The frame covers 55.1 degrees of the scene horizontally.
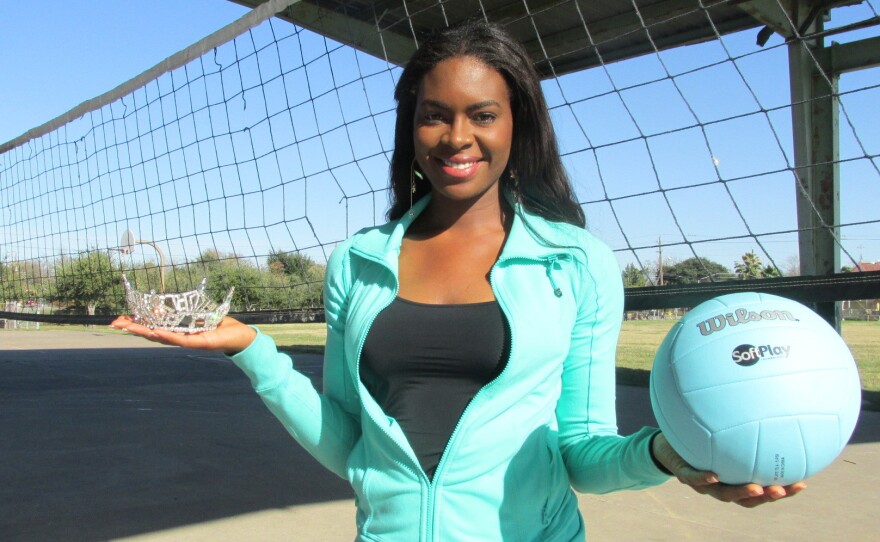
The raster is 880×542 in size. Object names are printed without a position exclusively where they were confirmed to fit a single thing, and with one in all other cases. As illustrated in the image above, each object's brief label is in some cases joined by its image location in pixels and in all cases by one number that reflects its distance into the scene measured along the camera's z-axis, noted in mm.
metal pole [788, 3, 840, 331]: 6418
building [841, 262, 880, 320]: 30917
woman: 1506
